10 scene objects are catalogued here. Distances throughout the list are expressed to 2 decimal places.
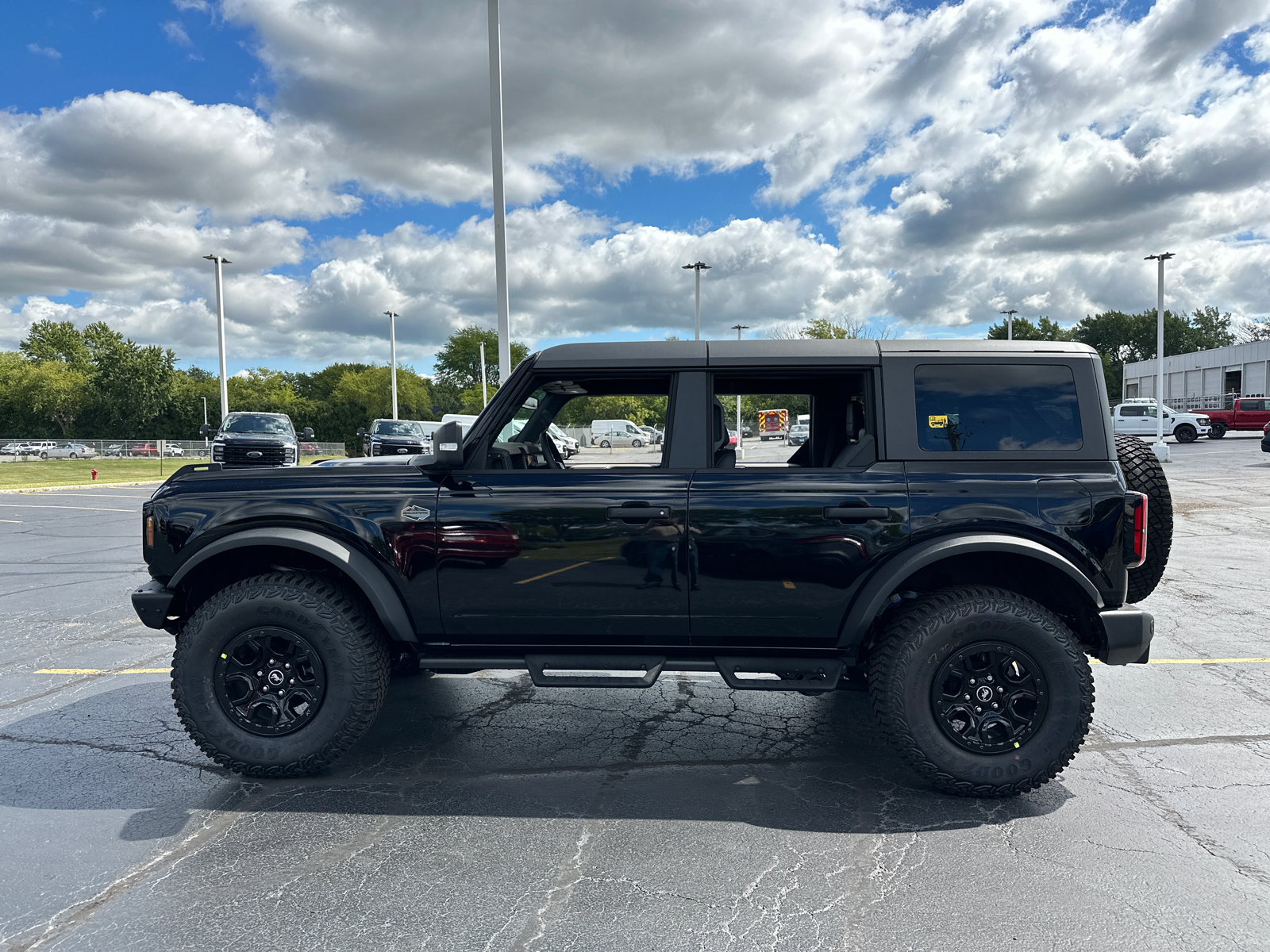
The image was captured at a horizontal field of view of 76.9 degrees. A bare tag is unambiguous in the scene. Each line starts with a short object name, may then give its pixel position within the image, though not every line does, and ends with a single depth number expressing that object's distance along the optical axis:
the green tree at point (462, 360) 105.81
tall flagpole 11.72
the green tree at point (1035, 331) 85.81
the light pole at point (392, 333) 52.28
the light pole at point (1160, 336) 35.44
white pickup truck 33.59
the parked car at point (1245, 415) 38.63
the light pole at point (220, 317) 34.38
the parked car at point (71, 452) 51.02
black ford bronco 3.39
